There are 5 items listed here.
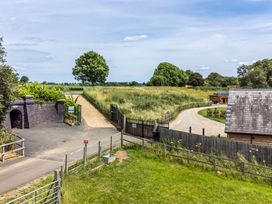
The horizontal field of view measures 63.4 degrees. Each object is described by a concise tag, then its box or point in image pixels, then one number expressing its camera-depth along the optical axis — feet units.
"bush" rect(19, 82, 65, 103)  74.02
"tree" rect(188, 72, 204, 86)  257.23
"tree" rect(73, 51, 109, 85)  194.15
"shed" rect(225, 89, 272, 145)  51.31
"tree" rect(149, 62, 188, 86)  248.65
